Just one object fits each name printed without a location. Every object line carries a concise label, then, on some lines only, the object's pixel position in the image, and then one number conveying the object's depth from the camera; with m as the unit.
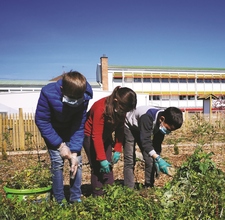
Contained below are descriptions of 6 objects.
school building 39.69
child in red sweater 2.83
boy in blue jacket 2.56
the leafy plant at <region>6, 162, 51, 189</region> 2.69
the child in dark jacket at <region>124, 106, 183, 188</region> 3.00
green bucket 2.51
